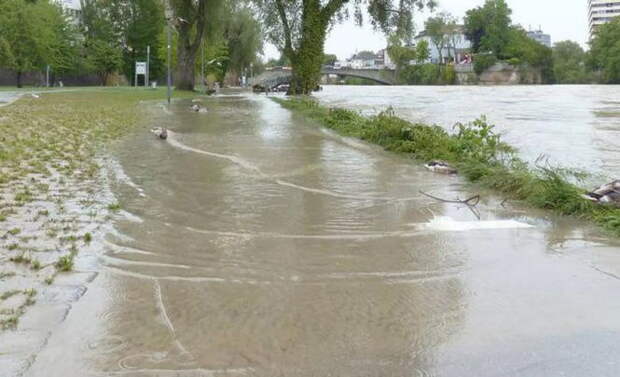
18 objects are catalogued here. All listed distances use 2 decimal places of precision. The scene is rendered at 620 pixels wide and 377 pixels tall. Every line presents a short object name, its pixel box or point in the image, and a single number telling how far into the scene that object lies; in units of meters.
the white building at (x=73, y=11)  70.47
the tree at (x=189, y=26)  45.50
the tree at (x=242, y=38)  70.44
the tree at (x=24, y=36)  53.49
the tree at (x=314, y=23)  40.88
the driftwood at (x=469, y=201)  7.80
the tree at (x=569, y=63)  117.25
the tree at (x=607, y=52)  97.75
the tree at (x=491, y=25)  138.62
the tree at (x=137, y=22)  76.56
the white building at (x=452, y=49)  149.75
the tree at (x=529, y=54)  130.38
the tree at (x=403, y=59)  132.62
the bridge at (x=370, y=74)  123.75
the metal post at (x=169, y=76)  29.44
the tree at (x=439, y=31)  141.00
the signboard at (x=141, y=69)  59.34
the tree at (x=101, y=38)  71.62
